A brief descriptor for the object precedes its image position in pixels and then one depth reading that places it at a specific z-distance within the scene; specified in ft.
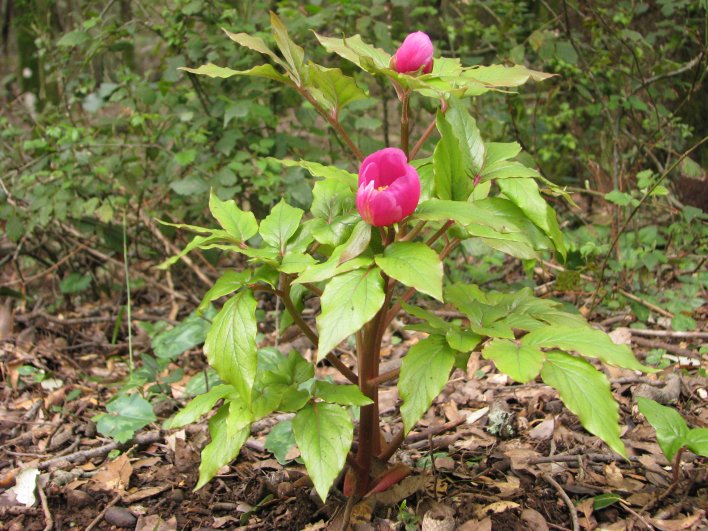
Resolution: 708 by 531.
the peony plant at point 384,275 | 3.91
